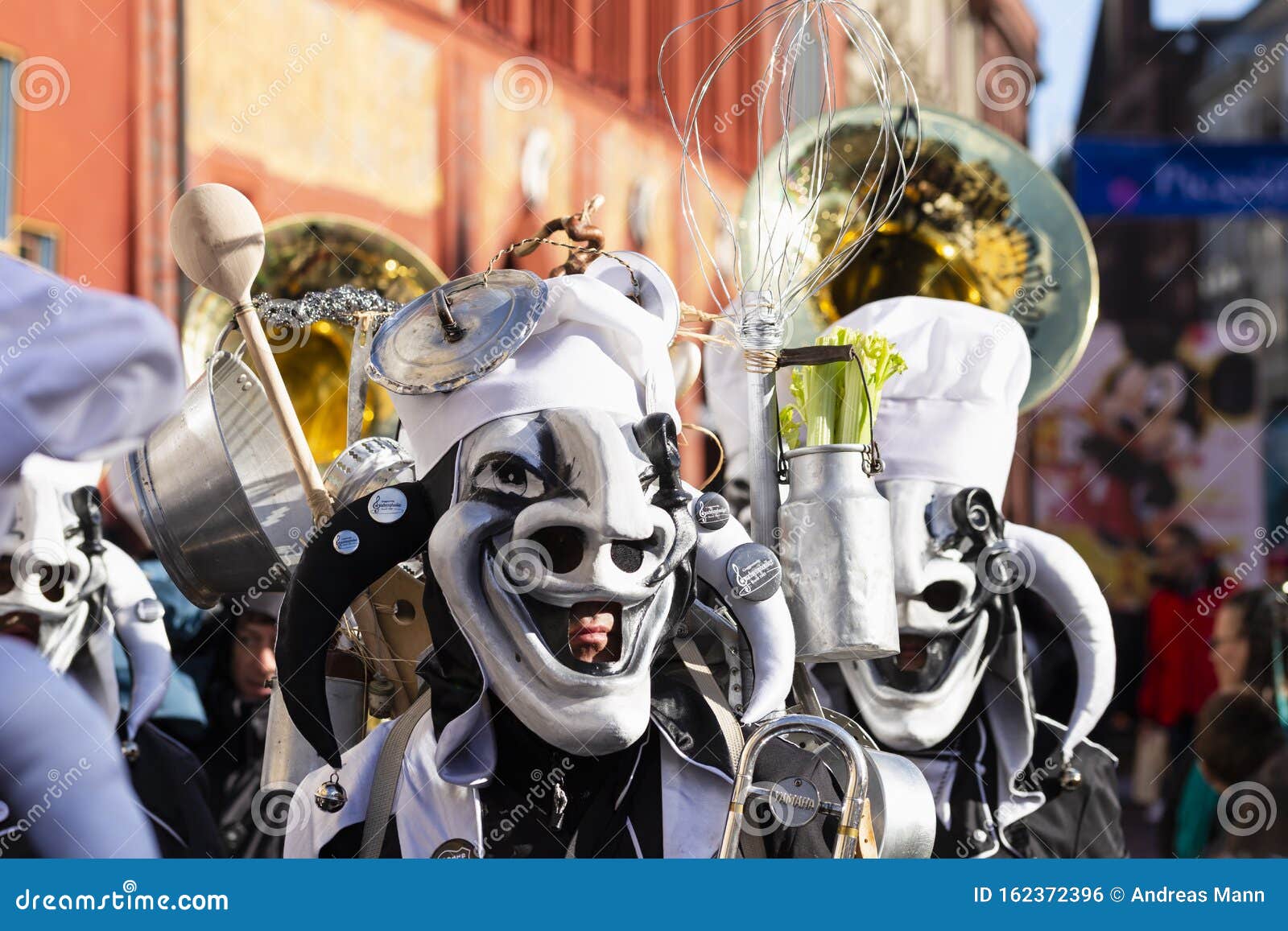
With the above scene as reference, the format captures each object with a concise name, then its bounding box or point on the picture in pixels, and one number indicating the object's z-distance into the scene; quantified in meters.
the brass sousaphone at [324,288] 10.09
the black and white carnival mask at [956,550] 7.88
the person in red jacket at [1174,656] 15.61
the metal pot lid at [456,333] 6.14
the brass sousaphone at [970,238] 9.80
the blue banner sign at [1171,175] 16.53
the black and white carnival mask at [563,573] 5.84
